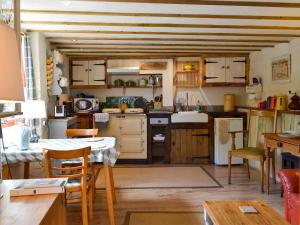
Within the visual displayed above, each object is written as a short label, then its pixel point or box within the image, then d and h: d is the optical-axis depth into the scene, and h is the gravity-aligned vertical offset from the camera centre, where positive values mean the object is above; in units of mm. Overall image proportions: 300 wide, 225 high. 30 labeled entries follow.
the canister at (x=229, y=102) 4966 +36
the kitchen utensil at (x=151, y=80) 5040 +481
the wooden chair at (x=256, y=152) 3377 -684
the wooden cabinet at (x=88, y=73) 4975 +615
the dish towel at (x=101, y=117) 4619 -242
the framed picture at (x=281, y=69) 3711 +541
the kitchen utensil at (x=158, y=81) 5062 +462
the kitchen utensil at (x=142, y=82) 5040 +440
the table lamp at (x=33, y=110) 2766 -66
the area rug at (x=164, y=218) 2512 -1184
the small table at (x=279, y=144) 2646 -455
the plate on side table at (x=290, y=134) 2909 -362
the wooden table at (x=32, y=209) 1046 -480
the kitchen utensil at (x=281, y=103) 3643 +11
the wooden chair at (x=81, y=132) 3169 -357
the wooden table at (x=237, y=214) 1702 -797
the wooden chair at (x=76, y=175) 2134 -602
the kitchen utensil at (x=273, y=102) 3810 +19
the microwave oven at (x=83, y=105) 4842 -21
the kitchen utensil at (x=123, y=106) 4883 -43
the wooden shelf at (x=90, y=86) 4997 +357
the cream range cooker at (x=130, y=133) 4712 -551
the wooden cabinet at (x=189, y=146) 4656 -785
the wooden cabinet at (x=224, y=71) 4891 +643
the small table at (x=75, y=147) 2357 -467
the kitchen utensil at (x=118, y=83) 5065 +424
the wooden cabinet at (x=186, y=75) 5009 +582
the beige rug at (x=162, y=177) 3547 -1138
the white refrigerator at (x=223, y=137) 4510 -598
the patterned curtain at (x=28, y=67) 3155 +469
